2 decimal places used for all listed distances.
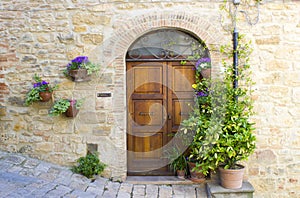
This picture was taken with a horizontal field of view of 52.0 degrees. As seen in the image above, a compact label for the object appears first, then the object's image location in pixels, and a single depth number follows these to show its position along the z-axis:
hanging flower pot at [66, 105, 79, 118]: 4.39
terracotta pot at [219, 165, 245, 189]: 4.16
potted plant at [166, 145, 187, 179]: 4.63
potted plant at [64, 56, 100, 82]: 4.39
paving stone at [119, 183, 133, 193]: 4.36
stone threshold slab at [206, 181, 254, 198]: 4.17
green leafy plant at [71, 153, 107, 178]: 4.48
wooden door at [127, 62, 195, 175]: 4.73
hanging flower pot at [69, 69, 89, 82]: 4.39
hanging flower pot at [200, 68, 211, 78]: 4.49
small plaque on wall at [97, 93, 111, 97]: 4.56
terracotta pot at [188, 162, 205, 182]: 4.48
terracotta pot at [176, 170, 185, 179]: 4.62
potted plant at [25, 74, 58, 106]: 4.42
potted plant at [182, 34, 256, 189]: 4.13
